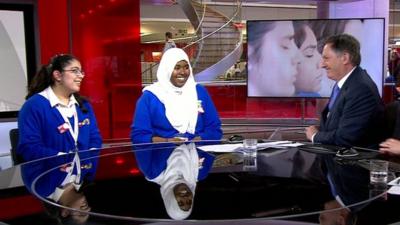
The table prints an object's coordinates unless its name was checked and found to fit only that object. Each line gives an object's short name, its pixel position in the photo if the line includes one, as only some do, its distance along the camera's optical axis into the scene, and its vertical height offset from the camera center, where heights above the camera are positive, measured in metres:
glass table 1.26 -0.37
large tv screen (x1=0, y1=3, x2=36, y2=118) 4.94 +0.34
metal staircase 11.04 +1.04
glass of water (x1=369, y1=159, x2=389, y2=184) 1.56 -0.33
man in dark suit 2.52 -0.14
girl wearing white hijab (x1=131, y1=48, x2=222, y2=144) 2.91 -0.18
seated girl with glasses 2.62 -0.22
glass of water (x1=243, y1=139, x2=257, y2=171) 2.03 -0.36
